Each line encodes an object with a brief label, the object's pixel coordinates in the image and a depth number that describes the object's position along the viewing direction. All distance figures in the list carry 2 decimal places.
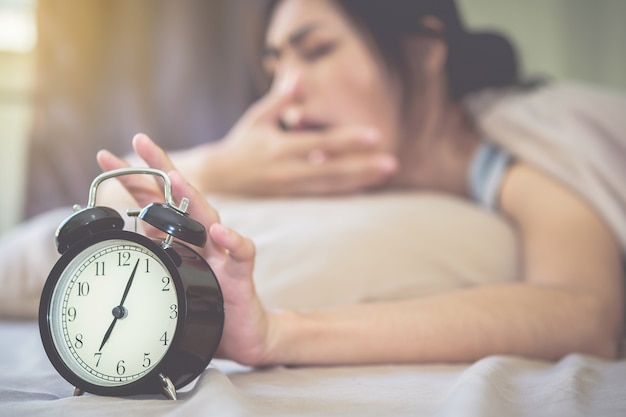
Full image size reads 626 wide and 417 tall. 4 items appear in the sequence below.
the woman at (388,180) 0.80
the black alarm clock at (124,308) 0.62
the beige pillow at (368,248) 1.01
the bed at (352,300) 0.58
